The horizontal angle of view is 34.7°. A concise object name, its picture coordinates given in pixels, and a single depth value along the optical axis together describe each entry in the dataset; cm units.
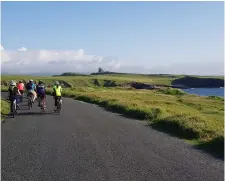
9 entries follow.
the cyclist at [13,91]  2300
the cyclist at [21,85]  3196
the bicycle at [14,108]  2269
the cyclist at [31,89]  2872
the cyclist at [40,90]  2615
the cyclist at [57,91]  2502
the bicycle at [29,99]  2808
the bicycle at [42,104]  2472
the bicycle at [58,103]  2484
